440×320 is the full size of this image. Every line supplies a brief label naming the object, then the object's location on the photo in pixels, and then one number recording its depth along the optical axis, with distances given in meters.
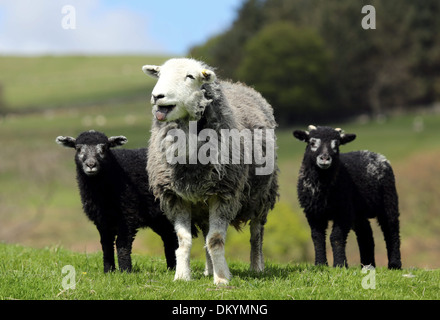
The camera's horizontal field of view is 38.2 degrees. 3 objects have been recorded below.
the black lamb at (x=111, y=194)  9.52
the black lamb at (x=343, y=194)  10.84
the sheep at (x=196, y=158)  8.24
